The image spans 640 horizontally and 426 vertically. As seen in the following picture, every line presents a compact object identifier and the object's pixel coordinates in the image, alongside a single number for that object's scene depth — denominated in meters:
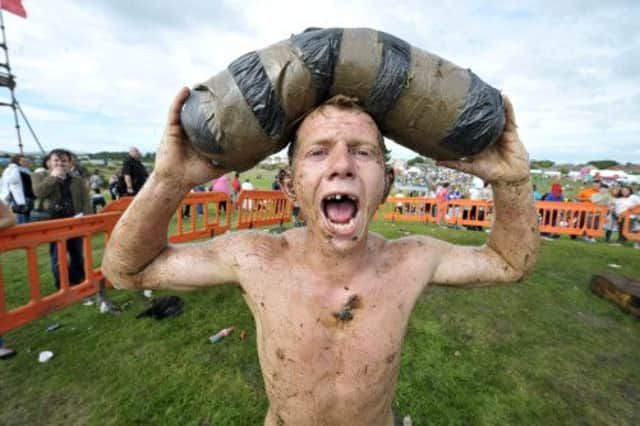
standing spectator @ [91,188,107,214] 11.34
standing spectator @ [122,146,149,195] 7.29
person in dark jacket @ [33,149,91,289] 4.81
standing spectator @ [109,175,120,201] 10.40
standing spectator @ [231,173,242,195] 13.57
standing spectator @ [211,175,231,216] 9.49
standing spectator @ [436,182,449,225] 12.63
